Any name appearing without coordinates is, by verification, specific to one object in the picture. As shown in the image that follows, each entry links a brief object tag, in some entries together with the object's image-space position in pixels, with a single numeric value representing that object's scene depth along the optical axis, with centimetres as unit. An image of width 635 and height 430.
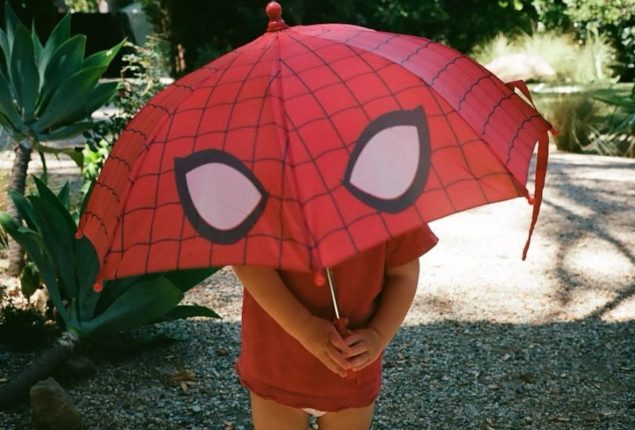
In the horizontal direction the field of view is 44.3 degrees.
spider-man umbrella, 139
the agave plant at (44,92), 355
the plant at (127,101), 520
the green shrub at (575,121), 1001
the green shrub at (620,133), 880
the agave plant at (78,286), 286
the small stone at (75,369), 305
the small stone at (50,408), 260
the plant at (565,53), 1491
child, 164
